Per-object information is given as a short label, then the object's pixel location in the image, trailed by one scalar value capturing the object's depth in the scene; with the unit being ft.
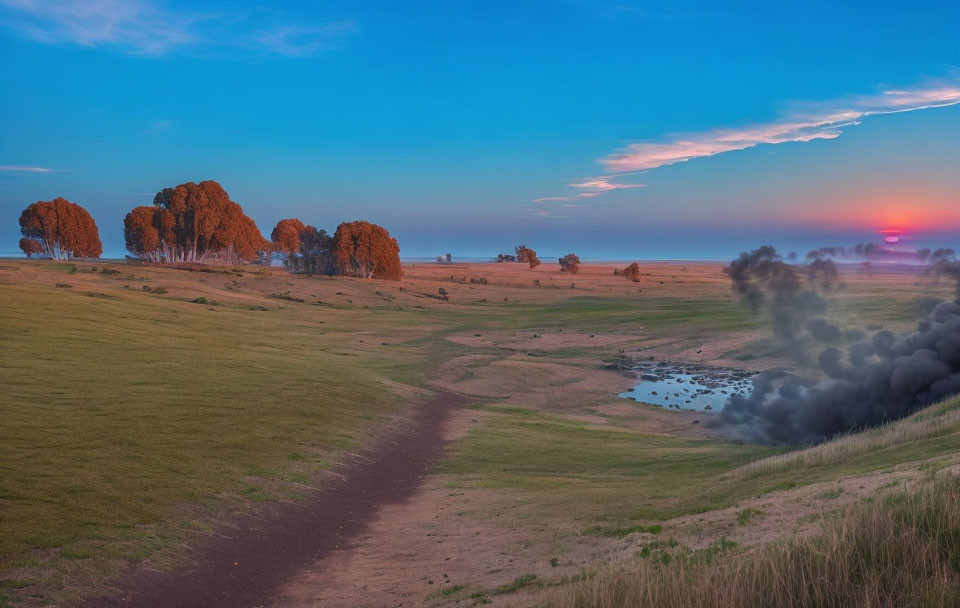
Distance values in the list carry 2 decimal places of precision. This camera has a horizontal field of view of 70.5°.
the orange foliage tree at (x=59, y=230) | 357.41
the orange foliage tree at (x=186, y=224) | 374.22
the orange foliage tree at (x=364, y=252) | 413.39
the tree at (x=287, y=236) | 539.70
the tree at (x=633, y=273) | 532.73
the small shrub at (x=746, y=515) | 45.44
